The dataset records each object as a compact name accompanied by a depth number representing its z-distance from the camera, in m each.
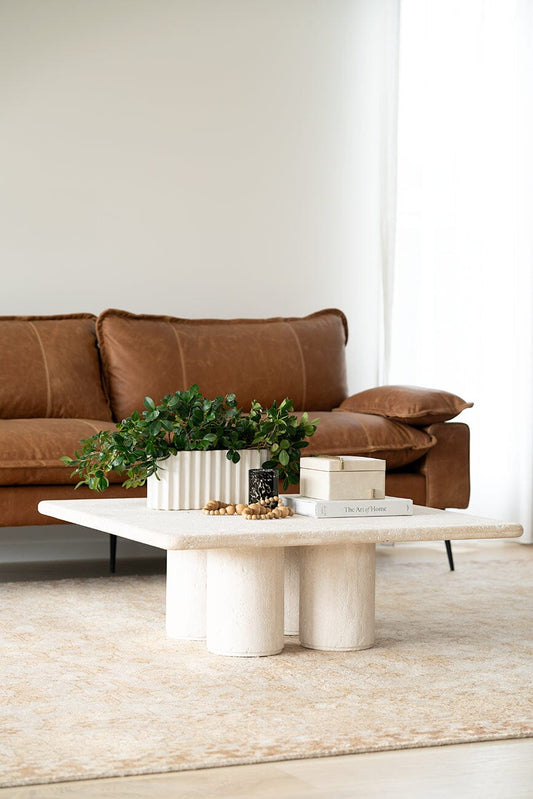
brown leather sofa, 3.71
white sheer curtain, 4.79
